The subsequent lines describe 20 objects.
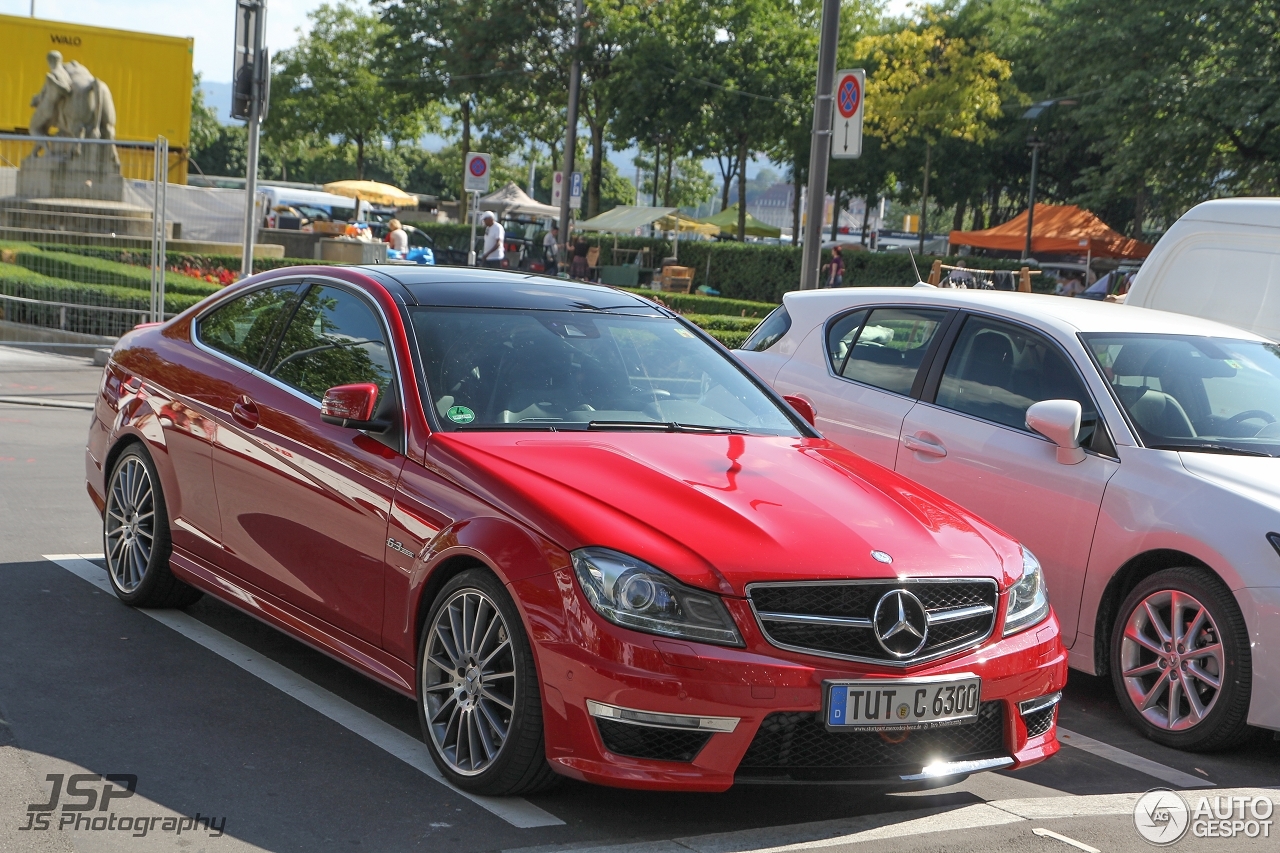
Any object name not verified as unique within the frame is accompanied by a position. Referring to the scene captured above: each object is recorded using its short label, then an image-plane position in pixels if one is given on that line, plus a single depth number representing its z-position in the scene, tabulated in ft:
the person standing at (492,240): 84.12
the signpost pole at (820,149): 45.16
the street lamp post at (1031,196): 131.38
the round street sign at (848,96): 44.75
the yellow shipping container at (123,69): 108.99
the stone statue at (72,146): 65.82
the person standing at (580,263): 114.62
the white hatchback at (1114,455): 17.71
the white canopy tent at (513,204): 197.27
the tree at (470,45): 149.59
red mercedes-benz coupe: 13.10
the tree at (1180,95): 95.91
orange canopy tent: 148.46
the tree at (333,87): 212.43
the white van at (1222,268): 29.25
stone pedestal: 65.43
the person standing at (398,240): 97.91
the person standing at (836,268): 111.14
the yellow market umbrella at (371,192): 183.93
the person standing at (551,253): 118.11
